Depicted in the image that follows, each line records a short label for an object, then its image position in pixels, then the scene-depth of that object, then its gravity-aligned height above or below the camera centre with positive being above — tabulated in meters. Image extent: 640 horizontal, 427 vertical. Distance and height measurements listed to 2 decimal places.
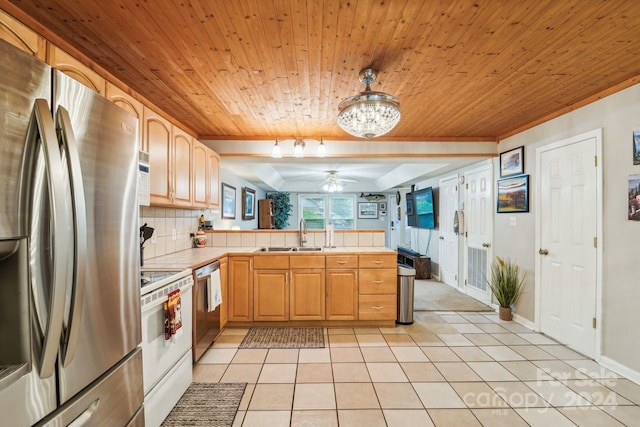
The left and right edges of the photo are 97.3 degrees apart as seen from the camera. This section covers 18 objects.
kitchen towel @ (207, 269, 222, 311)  2.56 -0.72
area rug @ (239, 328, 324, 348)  2.80 -1.30
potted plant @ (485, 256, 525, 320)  3.41 -0.86
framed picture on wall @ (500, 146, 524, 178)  3.37 +0.67
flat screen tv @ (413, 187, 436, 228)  5.82 +0.16
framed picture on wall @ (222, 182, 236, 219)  4.76 +0.23
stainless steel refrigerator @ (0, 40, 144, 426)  0.75 -0.11
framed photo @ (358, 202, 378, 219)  9.07 +0.16
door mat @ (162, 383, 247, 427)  1.78 -1.30
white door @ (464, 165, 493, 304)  4.00 -0.21
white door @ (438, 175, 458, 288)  5.02 -0.35
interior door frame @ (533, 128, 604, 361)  2.44 -0.15
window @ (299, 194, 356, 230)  9.12 +0.16
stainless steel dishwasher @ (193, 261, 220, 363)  2.34 -0.85
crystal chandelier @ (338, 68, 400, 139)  2.02 +0.77
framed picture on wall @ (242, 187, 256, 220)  5.98 +0.26
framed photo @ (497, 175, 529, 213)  3.30 +0.26
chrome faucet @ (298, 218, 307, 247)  3.71 -0.25
